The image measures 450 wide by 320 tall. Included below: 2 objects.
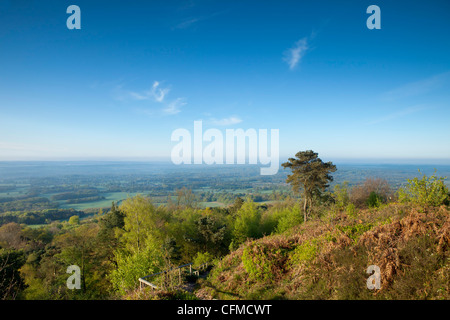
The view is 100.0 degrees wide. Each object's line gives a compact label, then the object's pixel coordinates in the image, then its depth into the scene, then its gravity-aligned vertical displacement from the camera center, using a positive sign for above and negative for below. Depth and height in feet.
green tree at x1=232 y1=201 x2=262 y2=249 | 76.73 -28.54
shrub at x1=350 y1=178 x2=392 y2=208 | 74.75 -14.82
